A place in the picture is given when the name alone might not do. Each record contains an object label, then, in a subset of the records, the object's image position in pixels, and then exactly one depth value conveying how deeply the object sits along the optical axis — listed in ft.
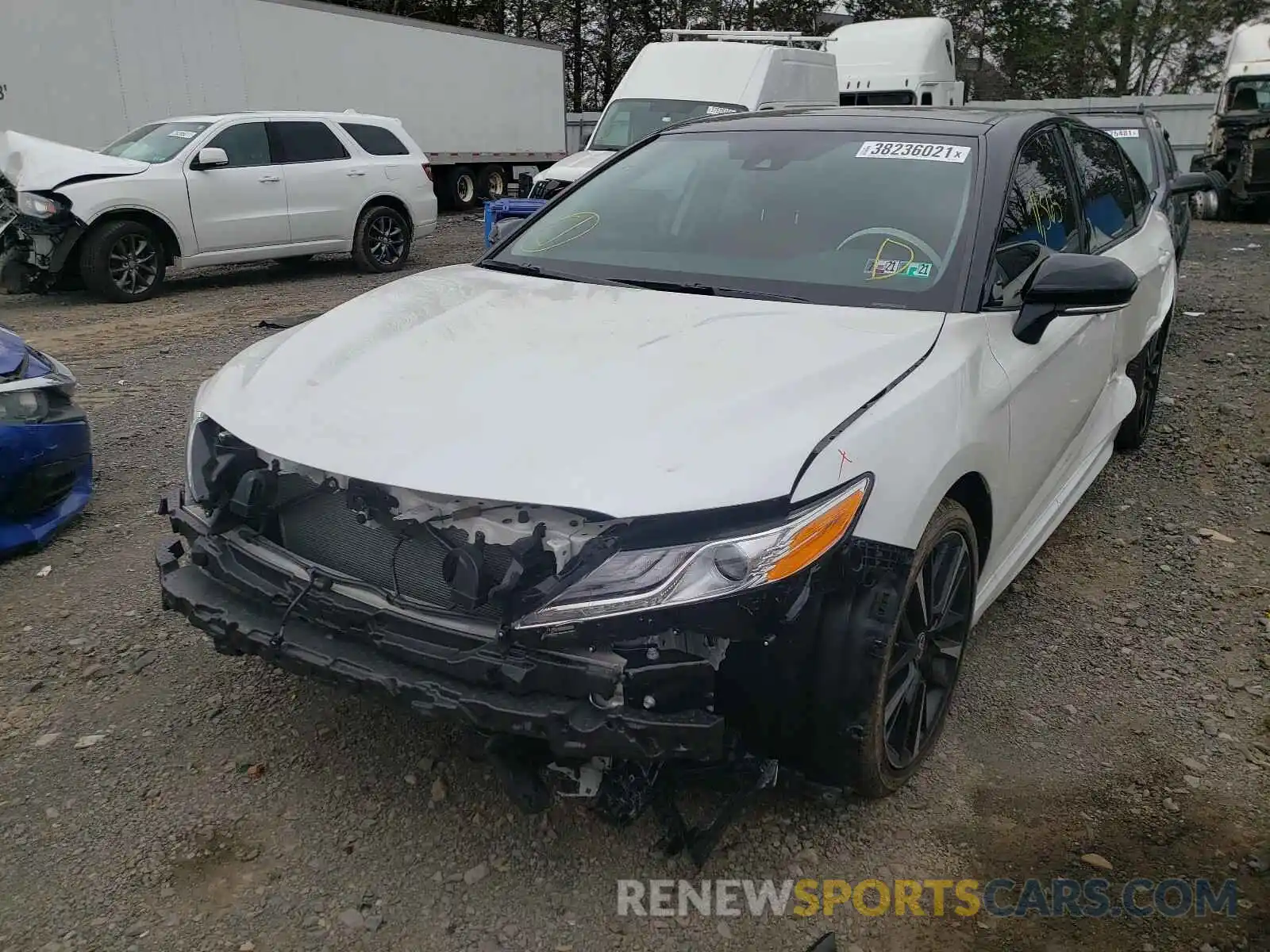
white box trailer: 39.86
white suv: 29.53
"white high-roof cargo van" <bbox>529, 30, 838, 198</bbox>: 37.93
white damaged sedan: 6.54
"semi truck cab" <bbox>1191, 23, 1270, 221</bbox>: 50.93
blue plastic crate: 31.68
